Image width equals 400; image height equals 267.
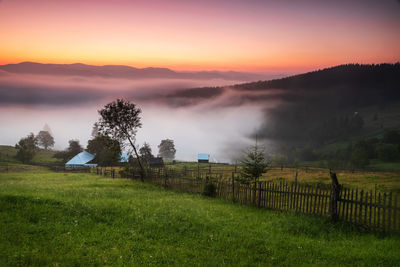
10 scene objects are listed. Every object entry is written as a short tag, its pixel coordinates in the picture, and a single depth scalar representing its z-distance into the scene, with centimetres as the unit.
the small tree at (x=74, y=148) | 11592
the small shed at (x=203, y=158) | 13650
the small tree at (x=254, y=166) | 2328
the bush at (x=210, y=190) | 2331
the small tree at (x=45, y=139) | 18936
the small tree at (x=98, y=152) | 9191
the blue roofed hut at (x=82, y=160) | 9231
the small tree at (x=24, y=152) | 11162
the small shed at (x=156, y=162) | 9794
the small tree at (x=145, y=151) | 9994
